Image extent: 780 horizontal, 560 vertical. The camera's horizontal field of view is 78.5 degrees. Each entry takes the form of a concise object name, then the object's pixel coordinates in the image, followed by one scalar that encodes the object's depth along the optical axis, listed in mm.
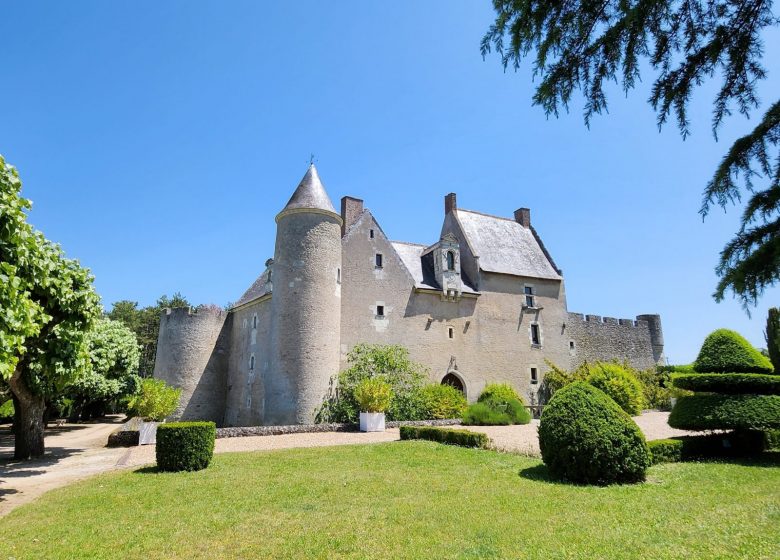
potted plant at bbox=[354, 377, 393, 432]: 17953
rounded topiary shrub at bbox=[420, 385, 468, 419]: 21250
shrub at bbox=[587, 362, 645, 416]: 22594
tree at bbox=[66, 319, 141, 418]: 14961
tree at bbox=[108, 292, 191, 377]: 46062
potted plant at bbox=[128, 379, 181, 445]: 16438
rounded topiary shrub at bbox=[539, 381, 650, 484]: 8641
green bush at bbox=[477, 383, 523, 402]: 23584
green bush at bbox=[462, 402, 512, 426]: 19672
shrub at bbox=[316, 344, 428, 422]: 19797
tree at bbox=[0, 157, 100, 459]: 7180
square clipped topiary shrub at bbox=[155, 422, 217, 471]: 10656
